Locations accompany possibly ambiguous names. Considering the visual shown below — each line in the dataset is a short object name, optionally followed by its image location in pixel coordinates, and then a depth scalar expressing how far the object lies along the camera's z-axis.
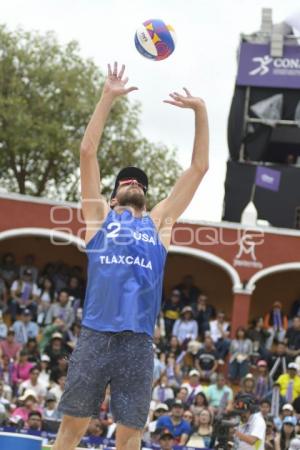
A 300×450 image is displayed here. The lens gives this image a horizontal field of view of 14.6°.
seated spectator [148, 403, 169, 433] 17.53
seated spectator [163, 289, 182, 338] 23.53
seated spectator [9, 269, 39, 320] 23.38
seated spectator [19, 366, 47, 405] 19.08
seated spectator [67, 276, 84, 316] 24.22
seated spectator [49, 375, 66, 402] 18.75
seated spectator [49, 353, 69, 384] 19.76
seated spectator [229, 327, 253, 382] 22.00
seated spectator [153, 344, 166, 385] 20.23
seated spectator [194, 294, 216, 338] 23.42
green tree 41.19
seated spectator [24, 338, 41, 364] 20.72
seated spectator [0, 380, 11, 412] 17.48
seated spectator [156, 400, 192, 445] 16.75
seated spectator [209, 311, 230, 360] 22.80
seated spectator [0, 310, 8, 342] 21.91
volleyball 8.08
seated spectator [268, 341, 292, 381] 21.88
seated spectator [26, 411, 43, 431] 15.69
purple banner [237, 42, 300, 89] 27.45
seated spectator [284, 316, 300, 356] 22.66
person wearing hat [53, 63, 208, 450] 6.51
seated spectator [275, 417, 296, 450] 15.88
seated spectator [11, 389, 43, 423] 16.87
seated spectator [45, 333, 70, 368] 20.96
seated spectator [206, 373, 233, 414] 19.50
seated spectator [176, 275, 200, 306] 24.80
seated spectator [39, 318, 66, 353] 22.18
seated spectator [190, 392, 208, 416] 18.58
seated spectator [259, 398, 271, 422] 17.26
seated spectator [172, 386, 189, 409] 18.84
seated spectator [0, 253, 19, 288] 24.95
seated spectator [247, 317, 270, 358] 22.53
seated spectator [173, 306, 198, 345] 22.73
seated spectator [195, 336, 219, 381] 21.58
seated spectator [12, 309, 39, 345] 22.28
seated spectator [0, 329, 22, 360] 20.98
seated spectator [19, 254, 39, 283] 24.83
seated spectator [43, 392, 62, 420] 17.42
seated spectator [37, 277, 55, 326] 23.27
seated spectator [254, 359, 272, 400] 20.75
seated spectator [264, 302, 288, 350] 23.45
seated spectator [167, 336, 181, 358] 21.91
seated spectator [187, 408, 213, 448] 17.21
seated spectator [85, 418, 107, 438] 16.12
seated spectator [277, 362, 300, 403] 20.37
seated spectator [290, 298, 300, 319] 25.97
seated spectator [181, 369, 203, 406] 19.16
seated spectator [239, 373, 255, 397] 20.16
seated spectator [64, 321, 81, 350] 21.96
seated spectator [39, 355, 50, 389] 19.53
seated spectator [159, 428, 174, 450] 14.69
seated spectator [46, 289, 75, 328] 23.11
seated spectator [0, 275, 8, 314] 23.77
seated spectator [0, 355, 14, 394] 19.87
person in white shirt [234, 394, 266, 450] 13.58
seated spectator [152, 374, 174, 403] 19.35
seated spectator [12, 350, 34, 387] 20.02
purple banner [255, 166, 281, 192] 26.78
